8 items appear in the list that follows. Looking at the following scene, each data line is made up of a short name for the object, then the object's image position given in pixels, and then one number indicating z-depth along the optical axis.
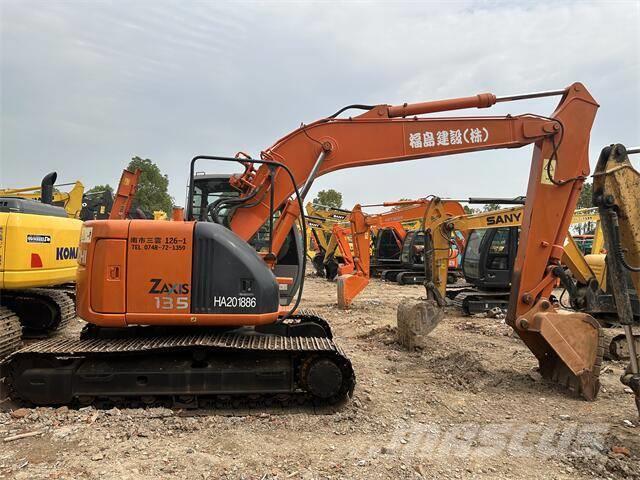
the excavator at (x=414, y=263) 18.25
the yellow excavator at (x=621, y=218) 4.27
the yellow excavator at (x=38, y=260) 5.98
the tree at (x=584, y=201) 39.46
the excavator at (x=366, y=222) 9.35
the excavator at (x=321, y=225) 22.03
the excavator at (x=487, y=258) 9.71
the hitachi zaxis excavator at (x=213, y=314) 4.46
